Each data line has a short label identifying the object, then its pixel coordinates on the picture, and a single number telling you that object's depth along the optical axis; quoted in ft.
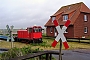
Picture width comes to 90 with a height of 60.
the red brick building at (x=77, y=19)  65.97
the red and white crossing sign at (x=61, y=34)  12.32
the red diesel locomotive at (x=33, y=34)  50.36
